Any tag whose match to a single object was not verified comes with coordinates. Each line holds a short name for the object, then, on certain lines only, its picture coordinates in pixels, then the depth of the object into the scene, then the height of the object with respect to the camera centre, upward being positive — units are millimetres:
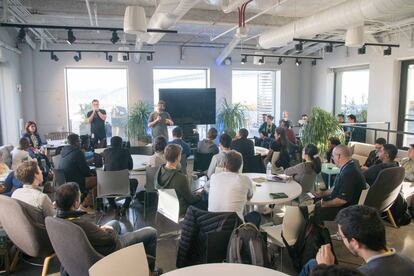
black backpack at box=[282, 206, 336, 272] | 3146 -1221
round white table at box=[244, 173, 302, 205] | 3584 -977
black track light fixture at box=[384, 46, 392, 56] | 7903 +1146
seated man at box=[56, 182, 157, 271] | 2568 -895
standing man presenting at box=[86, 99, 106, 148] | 8328 -512
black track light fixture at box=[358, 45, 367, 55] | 7902 +1173
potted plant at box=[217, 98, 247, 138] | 10422 -455
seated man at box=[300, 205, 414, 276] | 1733 -757
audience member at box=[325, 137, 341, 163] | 6157 -806
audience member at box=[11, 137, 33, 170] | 5500 -789
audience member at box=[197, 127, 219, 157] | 6145 -724
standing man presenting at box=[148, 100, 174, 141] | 7637 -419
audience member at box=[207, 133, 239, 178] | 4500 -716
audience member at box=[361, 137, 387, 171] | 5660 -870
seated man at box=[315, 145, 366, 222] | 3729 -924
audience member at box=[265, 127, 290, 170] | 6266 -862
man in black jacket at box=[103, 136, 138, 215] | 5066 -792
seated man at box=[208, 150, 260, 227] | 3281 -808
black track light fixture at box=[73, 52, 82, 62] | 8887 +1137
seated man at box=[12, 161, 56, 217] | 3221 -823
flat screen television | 9805 -70
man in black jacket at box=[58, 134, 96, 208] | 4797 -853
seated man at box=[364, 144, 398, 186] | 4367 -767
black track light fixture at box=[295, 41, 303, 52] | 7406 +1180
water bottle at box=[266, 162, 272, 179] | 6950 -1327
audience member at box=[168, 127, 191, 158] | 6123 -652
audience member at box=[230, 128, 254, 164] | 5836 -720
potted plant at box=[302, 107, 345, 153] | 7723 -558
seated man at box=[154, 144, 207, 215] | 3877 -857
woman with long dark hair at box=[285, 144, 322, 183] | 4348 -781
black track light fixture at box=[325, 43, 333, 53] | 7559 +1163
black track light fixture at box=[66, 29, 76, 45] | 5300 +992
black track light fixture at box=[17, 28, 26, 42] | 5423 +1059
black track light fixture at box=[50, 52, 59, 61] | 8500 +1099
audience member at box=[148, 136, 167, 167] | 5188 -765
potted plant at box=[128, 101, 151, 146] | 9641 -558
